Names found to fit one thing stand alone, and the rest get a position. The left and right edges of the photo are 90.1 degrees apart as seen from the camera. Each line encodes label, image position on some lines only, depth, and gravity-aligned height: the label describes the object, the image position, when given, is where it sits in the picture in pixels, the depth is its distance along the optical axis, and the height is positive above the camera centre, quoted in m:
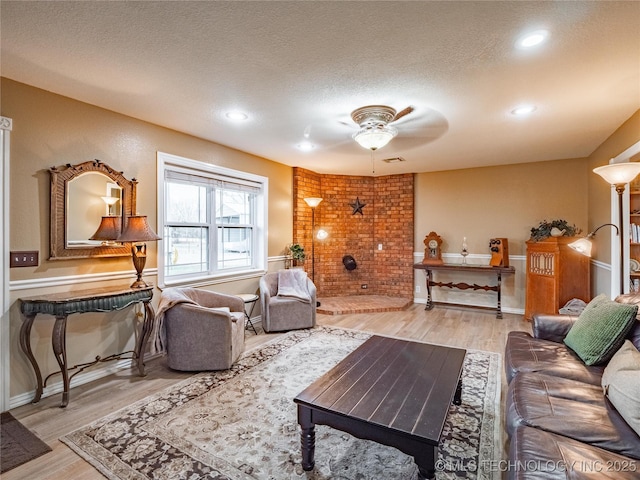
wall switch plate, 2.46 -0.17
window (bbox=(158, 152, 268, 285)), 3.73 +0.23
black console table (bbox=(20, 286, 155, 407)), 2.39 -0.56
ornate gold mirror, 2.69 +0.29
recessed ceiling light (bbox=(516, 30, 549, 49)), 1.85 +1.20
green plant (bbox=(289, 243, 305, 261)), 5.32 -0.23
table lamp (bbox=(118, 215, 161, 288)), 2.83 +0.01
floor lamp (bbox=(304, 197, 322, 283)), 5.31 +0.17
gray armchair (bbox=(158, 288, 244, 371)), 2.95 -0.90
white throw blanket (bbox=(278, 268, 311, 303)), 4.52 -0.65
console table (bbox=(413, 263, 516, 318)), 5.03 -0.54
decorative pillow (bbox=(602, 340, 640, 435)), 1.40 -0.69
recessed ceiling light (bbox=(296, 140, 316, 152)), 4.10 +1.22
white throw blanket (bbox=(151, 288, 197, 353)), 2.94 -0.77
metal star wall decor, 6.36 +0.65
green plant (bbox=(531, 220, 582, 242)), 4.56 +0.14
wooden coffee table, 1.47 -0.88
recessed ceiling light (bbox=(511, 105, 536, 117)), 2.91 +1.20
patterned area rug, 1.75 -1.27
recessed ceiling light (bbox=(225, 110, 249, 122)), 3.10 +1.21
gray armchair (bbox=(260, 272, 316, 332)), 4.21 -0.98
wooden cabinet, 4.40 -0.50
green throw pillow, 2.01 -0.60
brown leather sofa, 1.21 -0.85
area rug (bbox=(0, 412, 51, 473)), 1.84 -1.29
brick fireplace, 6.12 +0.07
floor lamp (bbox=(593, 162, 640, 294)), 2.48 +0.53
